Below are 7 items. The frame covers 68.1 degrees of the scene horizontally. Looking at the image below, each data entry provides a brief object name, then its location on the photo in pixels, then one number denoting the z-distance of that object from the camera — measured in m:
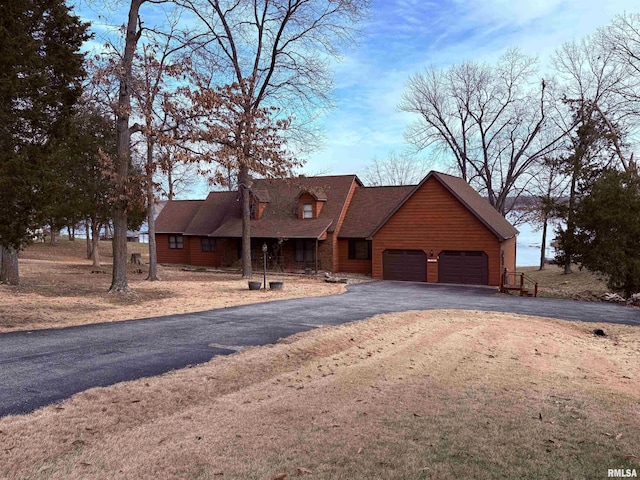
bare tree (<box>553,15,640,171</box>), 30.88
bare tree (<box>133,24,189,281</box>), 18.94
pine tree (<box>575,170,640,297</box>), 23.84
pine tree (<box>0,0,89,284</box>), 11.21
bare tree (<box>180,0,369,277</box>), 28.11
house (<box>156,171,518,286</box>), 28.67
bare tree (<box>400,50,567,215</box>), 44.44
